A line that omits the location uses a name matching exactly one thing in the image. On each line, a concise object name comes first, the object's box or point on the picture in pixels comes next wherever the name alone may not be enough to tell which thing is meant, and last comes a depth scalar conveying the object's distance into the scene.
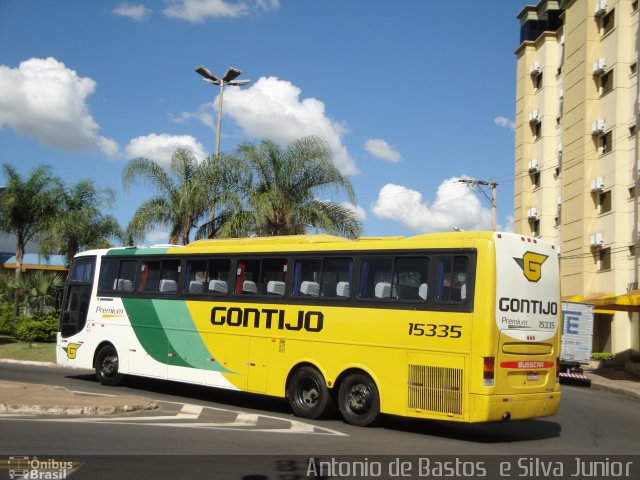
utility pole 40.66
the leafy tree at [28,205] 32.00
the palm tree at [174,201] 26.97
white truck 25.20
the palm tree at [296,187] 26.30
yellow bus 10.80
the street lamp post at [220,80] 28.47
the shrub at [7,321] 28.84
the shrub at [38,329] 27.56
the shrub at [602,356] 33.28
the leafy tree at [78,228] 31.19
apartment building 33.59
